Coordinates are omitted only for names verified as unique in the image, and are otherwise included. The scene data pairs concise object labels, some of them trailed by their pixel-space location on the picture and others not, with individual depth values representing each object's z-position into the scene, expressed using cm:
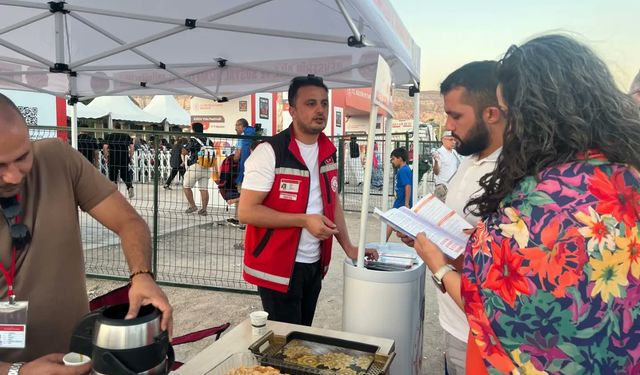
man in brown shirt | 145
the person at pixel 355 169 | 1112
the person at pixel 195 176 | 562
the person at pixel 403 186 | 762
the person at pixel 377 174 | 1209
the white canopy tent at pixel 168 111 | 2052
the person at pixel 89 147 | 572
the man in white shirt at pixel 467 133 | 188
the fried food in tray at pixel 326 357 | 156
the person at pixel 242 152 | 538
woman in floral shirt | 111
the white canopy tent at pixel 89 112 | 1620
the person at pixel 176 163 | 570
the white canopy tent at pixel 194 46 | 309
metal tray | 153
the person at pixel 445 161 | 779
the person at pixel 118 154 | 562
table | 158
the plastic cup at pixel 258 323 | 185
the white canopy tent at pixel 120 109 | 1791
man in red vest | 247
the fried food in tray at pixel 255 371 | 146
